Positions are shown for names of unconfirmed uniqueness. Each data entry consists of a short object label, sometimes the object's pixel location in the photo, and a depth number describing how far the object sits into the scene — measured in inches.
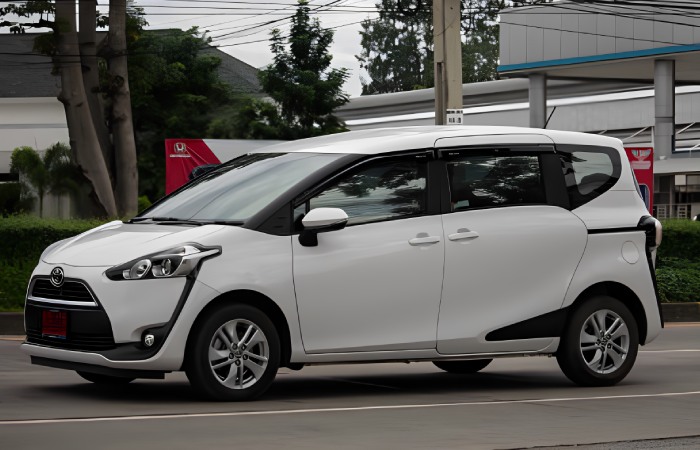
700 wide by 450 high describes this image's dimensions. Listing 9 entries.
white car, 362.3
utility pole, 832.9
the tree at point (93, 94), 1074.7
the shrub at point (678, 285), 845.2
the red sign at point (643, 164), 913.5
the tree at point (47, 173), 1417.3
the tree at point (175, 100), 1675.7
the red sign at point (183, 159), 813.2
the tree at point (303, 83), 1505.9
